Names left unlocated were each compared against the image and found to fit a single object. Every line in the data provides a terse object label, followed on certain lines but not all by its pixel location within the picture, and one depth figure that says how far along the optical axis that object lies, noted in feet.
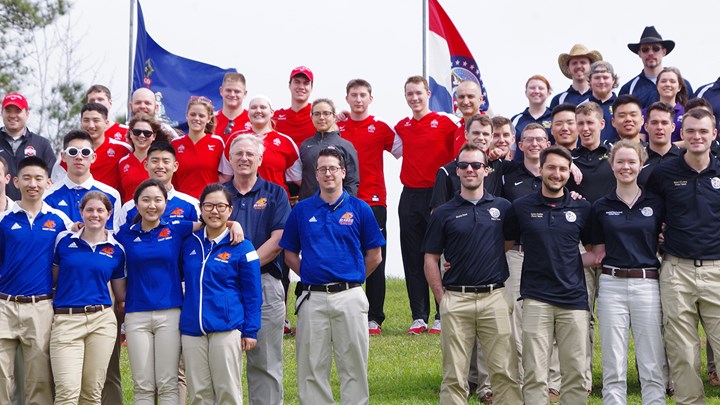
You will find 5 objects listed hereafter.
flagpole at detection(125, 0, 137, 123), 57.52
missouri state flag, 55.62
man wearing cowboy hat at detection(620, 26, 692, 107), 42.14
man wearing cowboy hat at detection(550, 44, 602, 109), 43.73
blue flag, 56.59
